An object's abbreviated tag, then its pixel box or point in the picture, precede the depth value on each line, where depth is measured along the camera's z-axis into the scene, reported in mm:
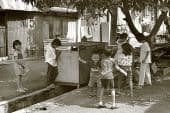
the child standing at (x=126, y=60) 11355
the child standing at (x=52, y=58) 12688
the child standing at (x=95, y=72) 10562
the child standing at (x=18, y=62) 12286
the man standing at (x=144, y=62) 12321
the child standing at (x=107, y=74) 9875
